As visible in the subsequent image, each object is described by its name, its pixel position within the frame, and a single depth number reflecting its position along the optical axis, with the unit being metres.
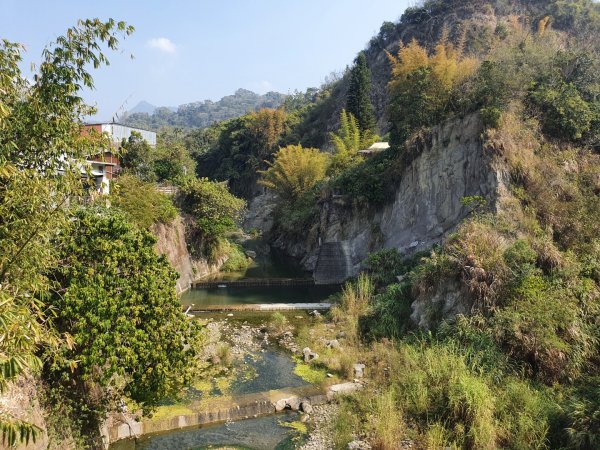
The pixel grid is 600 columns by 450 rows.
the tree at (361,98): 35.28
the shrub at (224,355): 12.05
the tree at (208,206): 23.42
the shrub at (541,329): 9.40
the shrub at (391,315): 13.12
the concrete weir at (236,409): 8.66
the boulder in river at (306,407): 9.85
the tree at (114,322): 6.91
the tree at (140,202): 16.80
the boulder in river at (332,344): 13.14
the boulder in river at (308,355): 12.53
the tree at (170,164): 25.81
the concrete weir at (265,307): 16.98
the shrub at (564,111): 16.03
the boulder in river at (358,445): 8.23
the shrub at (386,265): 17.73
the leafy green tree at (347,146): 28.75
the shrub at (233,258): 25.86
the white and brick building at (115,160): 21.97
